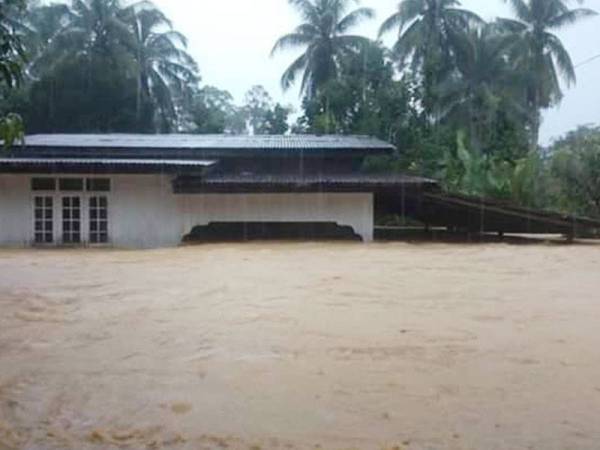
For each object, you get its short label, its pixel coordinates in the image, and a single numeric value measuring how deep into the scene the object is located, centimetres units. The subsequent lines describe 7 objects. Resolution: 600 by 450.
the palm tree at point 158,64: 3294
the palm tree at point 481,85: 2912
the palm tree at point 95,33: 3167
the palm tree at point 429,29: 3081
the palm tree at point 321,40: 3188
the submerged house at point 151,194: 1811
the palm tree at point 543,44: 3102
